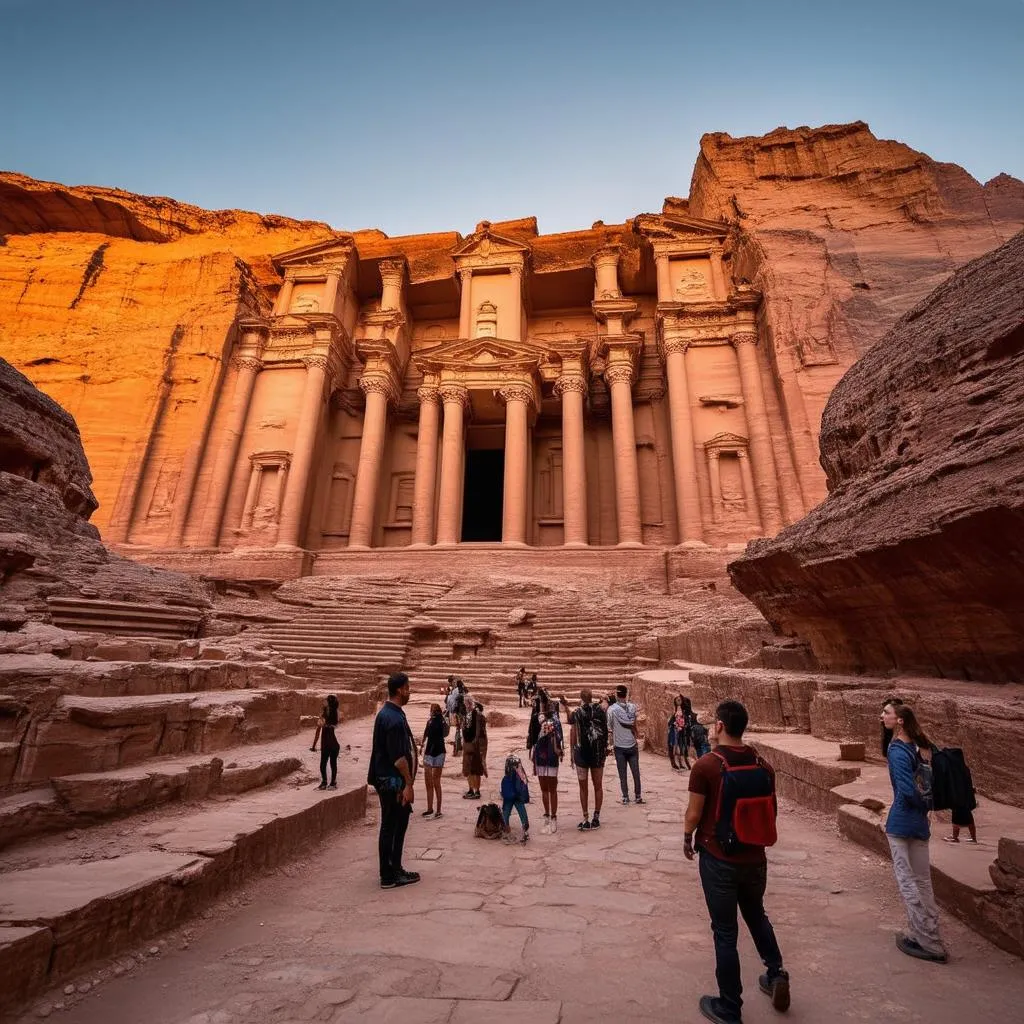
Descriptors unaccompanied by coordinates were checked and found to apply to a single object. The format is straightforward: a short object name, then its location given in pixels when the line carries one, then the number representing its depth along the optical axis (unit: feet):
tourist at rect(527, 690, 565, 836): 17.39
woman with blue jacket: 9.38
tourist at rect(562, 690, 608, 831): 17.51
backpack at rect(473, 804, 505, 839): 16.20
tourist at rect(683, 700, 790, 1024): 7.93
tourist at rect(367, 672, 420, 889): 12.80
